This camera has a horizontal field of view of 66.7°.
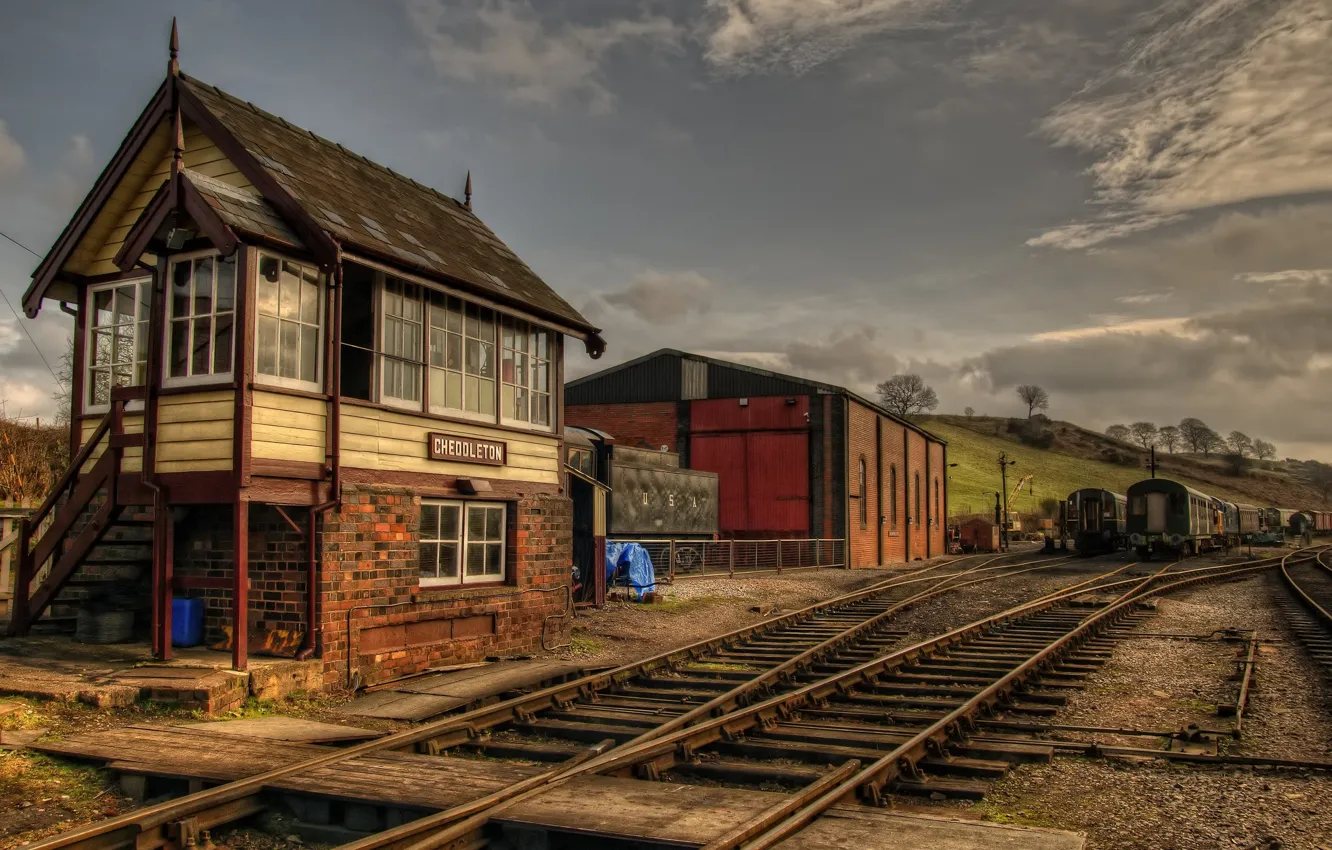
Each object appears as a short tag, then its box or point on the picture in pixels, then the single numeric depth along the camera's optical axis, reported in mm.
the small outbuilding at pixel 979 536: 56531
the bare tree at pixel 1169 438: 148375
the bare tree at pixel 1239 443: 145625
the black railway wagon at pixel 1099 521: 46938
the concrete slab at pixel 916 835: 5340
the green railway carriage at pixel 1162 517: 39875
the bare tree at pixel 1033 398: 144988
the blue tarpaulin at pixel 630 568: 18906
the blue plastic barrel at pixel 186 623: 10320
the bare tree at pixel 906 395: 128125
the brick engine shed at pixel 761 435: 36062
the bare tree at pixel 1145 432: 144375
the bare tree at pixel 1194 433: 147250
